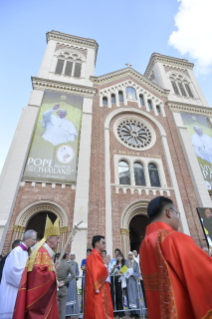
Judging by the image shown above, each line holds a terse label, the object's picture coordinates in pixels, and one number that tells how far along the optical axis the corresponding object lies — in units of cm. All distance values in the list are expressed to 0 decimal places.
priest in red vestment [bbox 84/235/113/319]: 324
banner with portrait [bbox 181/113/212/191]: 1492
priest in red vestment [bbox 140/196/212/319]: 130
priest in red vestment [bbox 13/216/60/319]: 250
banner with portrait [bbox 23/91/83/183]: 1161
